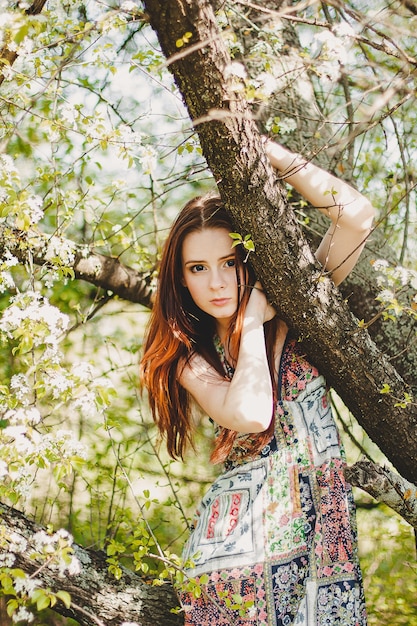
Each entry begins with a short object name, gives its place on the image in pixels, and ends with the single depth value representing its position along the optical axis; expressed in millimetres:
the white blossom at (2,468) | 1790
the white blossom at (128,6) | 1807
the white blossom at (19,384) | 2054
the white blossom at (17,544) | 2121
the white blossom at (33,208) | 1909
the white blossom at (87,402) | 1893
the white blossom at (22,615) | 1934
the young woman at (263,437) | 2137
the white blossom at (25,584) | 1845
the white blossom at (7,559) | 2031
